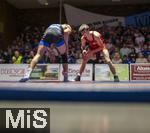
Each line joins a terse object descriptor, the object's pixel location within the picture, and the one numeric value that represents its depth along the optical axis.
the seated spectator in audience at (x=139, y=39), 12.01
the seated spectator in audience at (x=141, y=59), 10.42
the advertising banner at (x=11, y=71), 10.97
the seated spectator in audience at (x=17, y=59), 11.25
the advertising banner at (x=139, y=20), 14.66
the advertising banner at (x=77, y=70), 10.49
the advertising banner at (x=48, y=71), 10.62
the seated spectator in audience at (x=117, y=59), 10.37
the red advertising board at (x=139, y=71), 10.31
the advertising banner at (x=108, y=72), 10.26
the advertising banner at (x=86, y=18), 15.13
